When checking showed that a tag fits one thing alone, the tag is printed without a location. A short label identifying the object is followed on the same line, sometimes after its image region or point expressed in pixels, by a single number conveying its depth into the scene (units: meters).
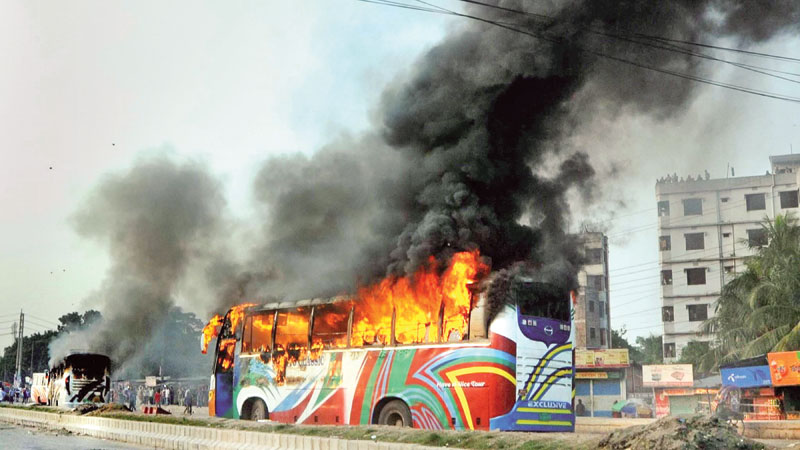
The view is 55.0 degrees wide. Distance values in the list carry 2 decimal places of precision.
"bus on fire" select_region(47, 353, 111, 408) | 36.94
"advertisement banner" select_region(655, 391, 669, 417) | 44.88
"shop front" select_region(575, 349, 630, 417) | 51.78
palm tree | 31.84
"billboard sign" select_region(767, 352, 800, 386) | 27.92
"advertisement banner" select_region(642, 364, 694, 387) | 44.28
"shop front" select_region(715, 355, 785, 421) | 29.44
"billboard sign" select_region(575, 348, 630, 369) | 51.59
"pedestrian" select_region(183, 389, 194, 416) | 41.59
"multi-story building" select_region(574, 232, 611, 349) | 73.00
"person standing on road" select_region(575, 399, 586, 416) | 50.81
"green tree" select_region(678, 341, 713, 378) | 58.53
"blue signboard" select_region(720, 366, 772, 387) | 29.33
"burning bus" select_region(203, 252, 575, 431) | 16.64
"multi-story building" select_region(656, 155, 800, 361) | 67.75
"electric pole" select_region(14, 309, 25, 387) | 71.40
